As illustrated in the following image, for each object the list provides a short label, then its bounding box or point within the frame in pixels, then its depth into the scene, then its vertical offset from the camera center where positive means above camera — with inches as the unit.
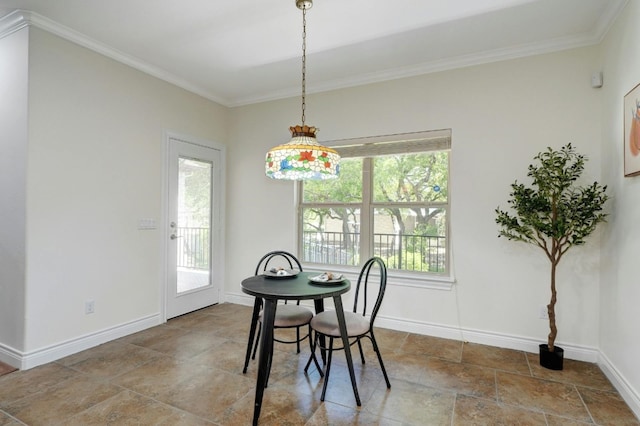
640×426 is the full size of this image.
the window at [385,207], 136.3 +3.4
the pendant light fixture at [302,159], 82.8 +13.6
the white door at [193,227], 149.6 -6.6
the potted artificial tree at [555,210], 100.7 +2.1
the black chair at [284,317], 96.8 -30.2
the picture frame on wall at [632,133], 82.4 +21.5
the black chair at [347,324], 88.4 -29.7
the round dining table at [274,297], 78.4 -20.0
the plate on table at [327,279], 93.4 -18.2
